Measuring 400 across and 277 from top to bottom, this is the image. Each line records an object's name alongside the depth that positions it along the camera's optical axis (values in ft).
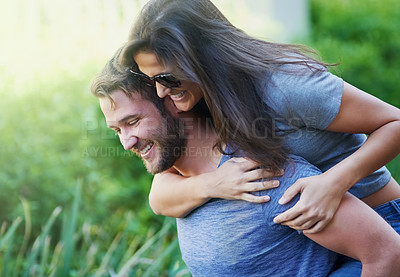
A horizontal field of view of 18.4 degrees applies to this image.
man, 8.71
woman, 8.82
